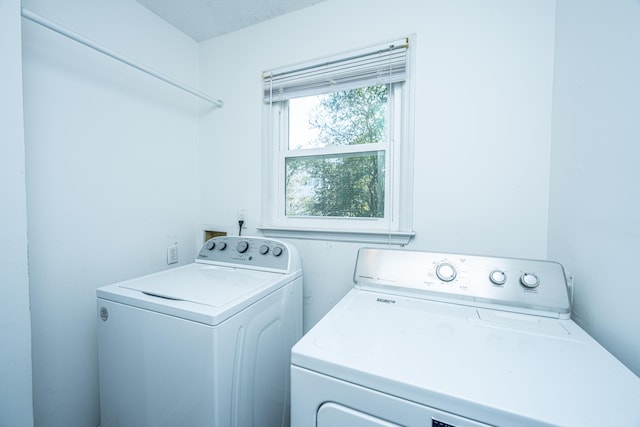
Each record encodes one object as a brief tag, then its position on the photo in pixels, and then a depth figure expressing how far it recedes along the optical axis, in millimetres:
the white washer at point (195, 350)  842
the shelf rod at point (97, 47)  941
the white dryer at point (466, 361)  490
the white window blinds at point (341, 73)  1288
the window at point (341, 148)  1318
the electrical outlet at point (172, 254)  1628
